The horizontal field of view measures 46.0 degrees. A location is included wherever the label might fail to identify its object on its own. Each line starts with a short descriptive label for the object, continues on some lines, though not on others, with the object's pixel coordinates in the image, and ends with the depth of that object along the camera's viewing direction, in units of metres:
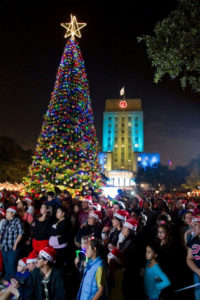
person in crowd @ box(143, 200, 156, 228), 8.28
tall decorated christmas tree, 16.27
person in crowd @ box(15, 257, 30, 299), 4.39
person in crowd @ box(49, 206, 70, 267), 5.51
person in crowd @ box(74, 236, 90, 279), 4.59
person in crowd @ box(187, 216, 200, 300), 4.11
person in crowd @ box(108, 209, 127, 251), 5.30
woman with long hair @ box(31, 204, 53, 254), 5.58
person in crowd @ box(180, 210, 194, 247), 5.67
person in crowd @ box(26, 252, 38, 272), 4.20
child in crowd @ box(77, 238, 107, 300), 3.27
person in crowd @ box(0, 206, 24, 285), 5.68
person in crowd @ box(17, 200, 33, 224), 6.86
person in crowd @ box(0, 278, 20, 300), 3.36
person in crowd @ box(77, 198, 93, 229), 7.32
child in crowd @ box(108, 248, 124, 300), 3.64
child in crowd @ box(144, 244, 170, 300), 3.70
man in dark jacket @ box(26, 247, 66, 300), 3.35
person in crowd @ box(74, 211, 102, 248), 5.71
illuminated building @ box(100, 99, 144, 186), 102.31
